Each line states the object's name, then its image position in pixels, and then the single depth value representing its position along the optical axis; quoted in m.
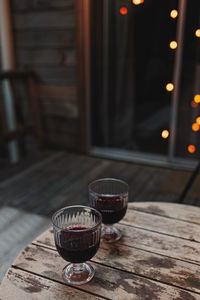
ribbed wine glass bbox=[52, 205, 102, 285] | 0.78
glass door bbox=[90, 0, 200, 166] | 2.73
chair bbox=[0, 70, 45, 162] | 3.17
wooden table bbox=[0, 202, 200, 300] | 0.77
